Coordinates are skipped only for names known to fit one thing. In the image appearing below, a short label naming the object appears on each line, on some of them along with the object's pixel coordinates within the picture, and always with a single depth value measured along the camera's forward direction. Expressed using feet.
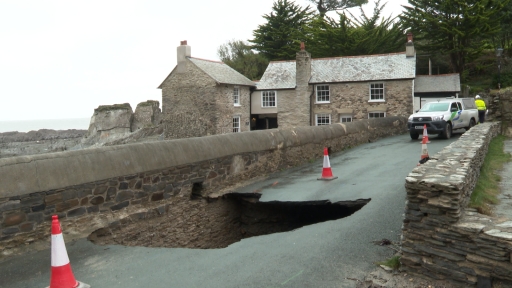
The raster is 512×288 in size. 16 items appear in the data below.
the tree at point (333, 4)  188.14
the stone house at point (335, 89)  105.09
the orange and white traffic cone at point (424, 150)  37.35
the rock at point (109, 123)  165.48
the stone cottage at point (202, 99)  113.19
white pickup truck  58.59
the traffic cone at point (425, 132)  53.16
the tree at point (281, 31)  163.93
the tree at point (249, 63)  168.06
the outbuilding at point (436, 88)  103.30
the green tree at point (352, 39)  145.38
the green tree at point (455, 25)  116.06
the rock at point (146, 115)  163.73
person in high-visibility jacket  67.31
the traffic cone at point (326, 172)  33.78
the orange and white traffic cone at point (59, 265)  14.37
